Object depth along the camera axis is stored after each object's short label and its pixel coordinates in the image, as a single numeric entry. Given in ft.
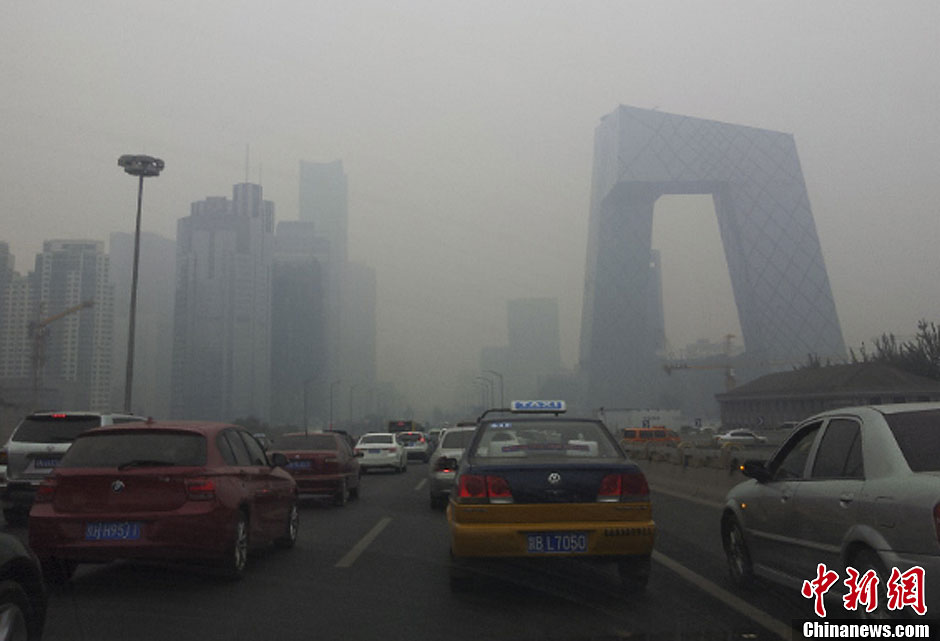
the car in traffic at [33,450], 39.60
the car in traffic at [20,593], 13.43
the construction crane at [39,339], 205.16
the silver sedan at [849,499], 14.87
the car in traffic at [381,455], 94.53
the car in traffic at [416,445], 139.23
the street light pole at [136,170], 104.63
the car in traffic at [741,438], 139.23
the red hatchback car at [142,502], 23.45
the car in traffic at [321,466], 51.44
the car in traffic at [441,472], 49.19
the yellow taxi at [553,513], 21.85
